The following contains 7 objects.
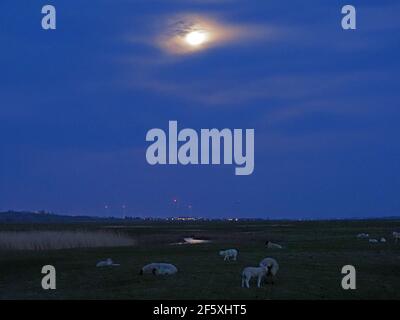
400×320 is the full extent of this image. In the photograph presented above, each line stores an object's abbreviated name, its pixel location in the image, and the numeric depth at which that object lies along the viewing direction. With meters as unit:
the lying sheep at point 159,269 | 29.02
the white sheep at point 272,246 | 49.96
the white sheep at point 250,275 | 24.66
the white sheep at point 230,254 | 36.84
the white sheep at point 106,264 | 33.19
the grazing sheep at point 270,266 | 26.36
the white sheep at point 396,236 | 60.72
